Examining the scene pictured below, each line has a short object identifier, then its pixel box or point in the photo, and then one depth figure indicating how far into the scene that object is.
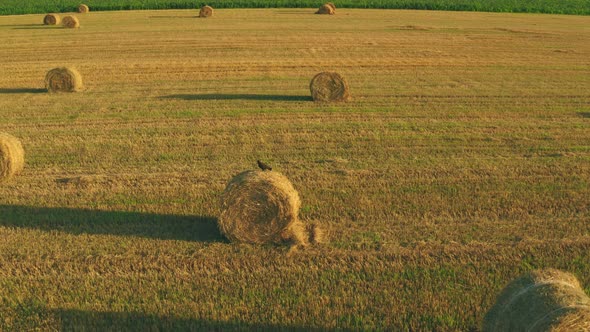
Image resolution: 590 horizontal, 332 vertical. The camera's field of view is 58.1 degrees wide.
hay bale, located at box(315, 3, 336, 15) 47.31
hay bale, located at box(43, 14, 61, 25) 40.00
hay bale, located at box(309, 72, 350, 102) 17.78
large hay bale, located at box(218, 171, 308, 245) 8.82
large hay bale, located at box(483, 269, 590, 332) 5.20
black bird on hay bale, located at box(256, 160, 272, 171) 9.38
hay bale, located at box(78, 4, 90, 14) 49.31
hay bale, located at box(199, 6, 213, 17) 45.09
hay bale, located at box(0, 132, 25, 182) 11.33
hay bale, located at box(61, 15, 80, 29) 38.59
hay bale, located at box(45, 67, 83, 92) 19.64
